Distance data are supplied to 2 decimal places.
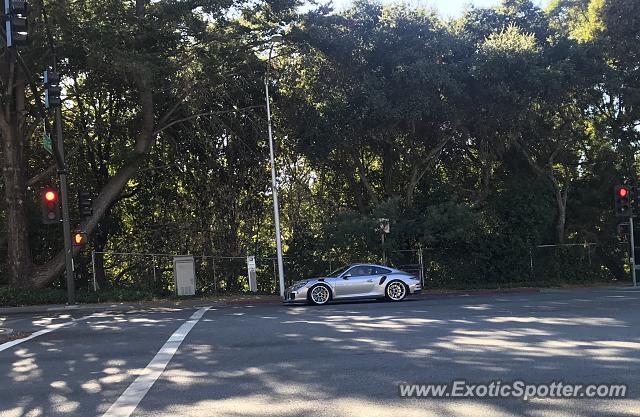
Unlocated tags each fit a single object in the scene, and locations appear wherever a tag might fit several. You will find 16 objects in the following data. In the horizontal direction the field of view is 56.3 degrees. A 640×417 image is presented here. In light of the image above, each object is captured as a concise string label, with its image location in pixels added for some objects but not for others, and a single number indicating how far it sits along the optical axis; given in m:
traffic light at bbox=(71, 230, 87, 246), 20.94
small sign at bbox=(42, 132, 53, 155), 19.20
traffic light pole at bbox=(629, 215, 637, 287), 24.58
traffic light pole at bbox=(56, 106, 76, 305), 20.69
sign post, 23.28
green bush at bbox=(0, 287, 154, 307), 21.58
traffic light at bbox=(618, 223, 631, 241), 24.48
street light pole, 22.41
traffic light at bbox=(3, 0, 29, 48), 11.54
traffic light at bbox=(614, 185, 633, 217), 24.14
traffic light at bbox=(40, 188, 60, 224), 20.11
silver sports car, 18.58
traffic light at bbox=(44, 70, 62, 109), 18.25
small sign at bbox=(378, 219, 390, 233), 23.89
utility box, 23.59
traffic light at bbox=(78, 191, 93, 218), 21.02
